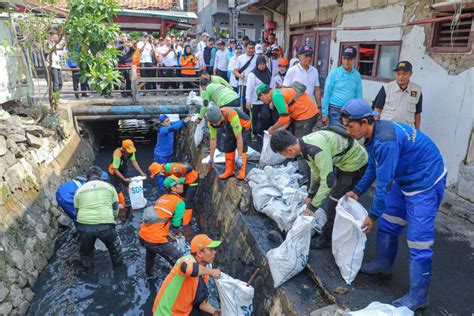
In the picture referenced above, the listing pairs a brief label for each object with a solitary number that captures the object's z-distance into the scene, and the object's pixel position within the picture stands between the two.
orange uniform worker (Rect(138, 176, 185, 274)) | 4.52
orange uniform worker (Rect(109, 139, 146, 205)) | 7.30
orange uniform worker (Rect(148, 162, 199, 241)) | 5.68
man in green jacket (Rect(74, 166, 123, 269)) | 4.93
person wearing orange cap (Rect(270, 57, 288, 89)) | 6.93
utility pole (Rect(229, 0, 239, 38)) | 12.88
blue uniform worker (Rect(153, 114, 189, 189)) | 7.81
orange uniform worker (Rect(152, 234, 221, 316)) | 3.13
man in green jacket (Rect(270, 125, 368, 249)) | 3.23
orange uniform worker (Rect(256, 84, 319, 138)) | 4.91
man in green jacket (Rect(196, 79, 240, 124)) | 5.85
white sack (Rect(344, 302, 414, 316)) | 2.48
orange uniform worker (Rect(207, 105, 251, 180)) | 5.13
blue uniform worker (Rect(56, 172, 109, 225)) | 5.71
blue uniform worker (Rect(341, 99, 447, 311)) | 2.72
